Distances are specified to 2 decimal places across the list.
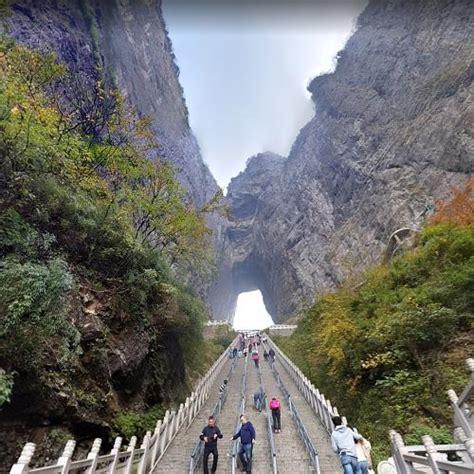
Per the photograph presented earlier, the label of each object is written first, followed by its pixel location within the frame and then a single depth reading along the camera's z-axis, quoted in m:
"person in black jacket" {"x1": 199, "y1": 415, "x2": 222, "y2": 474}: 7.00
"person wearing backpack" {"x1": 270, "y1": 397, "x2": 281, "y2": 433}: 10.09
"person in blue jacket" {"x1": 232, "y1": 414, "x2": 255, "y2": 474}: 7.09
